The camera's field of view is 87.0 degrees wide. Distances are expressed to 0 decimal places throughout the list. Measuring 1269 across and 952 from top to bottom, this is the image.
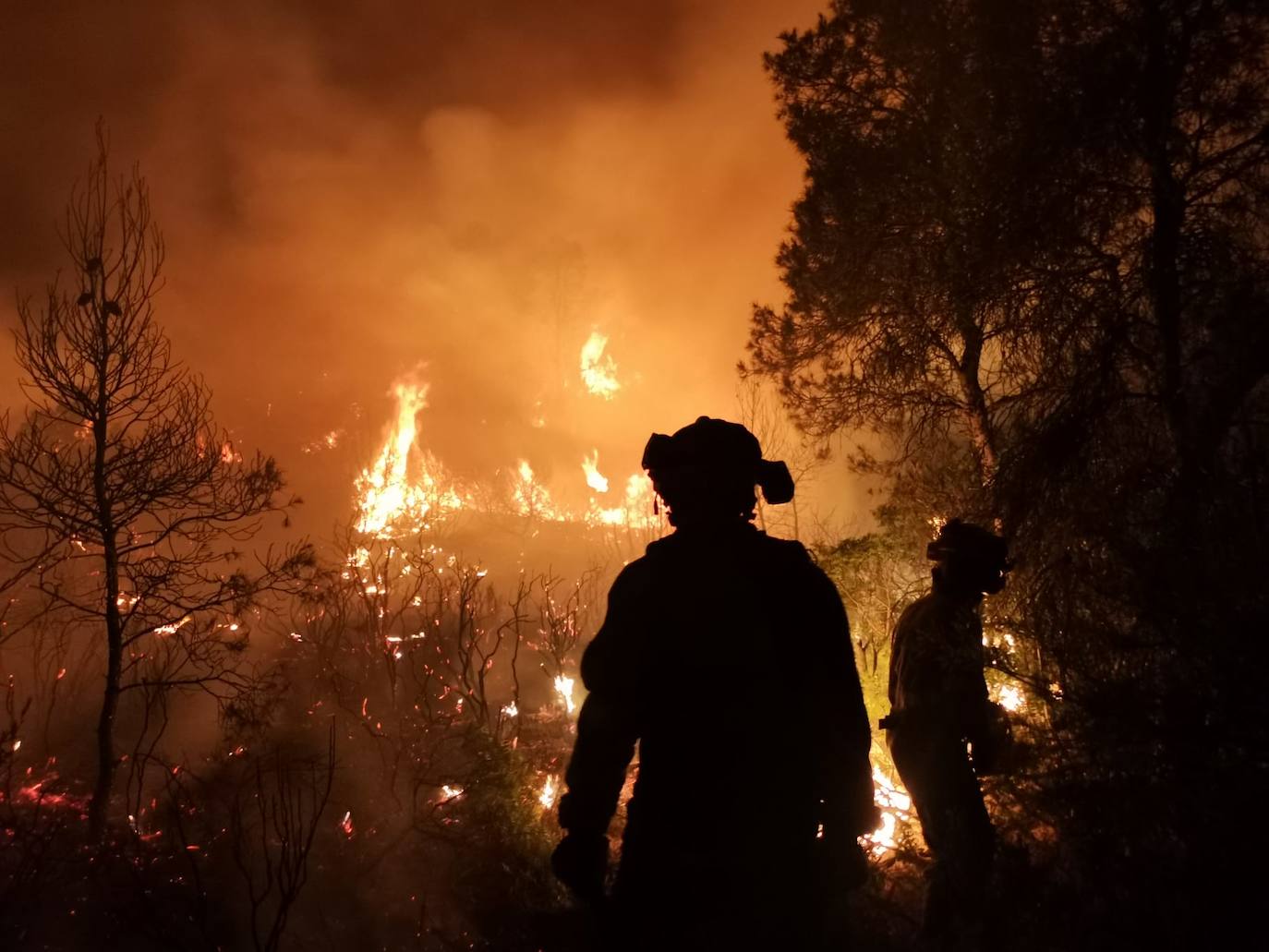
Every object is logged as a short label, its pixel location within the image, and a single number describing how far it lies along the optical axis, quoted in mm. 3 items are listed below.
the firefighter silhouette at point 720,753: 2029
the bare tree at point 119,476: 7348
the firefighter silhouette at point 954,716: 3803
